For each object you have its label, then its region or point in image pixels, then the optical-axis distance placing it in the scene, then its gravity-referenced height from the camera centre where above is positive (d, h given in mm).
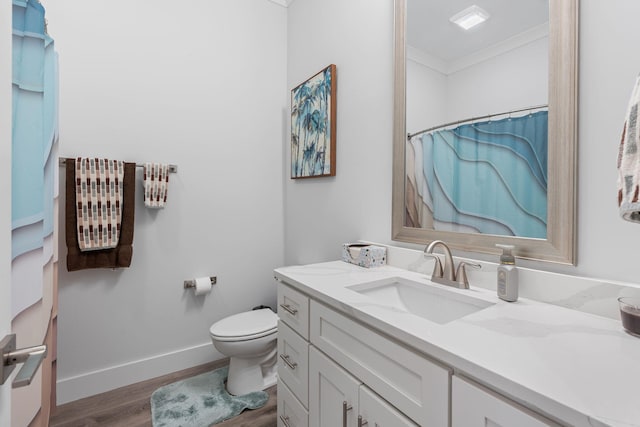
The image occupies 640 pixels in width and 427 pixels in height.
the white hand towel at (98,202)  1594 +38
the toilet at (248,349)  1626 -799
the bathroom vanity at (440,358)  485 -309
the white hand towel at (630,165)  500 +86
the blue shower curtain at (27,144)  767 +189
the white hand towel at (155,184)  1769 +153
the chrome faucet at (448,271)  1038 -225
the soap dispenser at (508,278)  885 -206
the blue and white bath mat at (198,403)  1497 -1087
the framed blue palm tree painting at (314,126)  1773 +564
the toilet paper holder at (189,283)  1982 -512
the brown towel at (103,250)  1580 -157
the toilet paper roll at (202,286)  1955 -521
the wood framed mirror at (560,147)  845 +192
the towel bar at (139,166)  1594 +268
